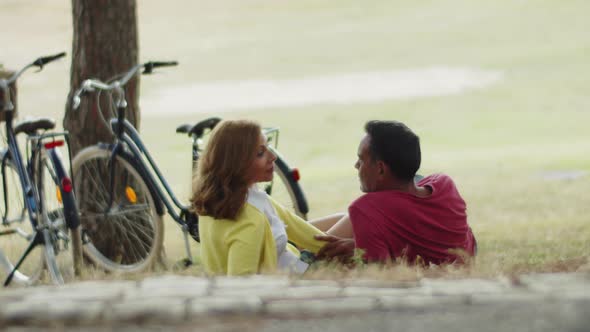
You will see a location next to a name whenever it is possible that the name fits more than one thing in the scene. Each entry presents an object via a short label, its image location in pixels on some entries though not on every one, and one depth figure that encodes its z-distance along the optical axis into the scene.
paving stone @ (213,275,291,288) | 6.66
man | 8.90
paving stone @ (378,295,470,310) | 6.03
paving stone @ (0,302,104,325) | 5.93
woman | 8.47
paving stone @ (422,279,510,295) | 6.30
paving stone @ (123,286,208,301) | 6.25
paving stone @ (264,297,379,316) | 5.96
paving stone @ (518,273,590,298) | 6.09
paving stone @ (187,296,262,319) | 5.91
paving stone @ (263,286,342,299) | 6.21
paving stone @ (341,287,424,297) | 6.29
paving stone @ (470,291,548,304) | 5.99
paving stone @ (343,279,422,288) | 6.59
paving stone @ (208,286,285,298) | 6.29
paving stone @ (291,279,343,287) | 6.68
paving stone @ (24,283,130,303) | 6.26
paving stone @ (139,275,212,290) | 6.62
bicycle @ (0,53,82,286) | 10.20
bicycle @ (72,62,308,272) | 11.25
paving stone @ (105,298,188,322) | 5.88
